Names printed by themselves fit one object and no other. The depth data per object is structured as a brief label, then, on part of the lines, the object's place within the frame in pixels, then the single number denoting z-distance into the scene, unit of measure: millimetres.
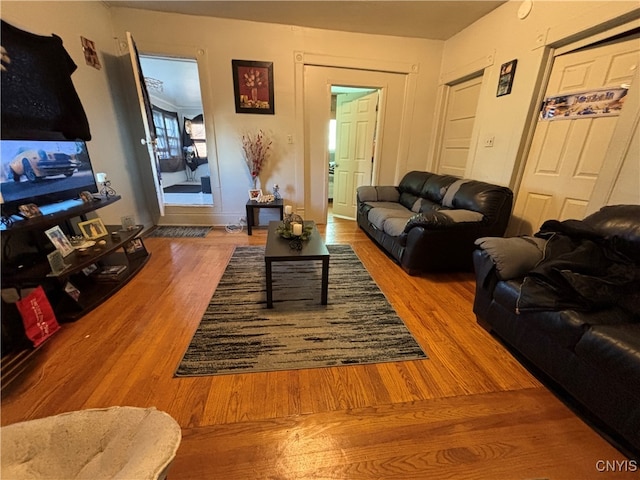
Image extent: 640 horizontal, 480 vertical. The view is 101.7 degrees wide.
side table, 3545
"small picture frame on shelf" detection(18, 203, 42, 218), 1703
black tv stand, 1488
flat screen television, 1673
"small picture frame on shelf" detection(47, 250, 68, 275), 1676
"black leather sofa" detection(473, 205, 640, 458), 1104
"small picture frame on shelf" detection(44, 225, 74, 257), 1842
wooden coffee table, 1931
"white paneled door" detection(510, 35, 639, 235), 2025
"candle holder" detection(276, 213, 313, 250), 2157
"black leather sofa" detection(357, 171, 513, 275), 2414
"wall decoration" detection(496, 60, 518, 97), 2697
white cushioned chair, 709
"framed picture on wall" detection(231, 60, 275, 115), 3400
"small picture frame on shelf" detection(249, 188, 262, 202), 3697
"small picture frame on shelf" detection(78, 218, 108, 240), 2217
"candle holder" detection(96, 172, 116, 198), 2452
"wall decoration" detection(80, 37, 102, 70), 2662
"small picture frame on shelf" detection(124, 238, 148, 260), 2654
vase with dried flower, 3666
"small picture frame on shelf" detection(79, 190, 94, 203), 2203
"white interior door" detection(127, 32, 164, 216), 2783
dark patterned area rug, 1560
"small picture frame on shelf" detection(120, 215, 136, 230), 2496
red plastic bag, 1498
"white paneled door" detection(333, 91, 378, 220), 4105
